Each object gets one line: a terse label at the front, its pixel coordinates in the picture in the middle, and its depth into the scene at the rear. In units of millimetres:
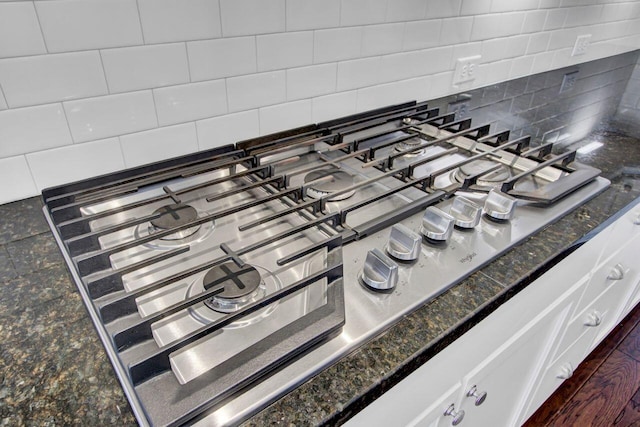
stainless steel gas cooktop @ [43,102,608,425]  485
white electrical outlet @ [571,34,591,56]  1869
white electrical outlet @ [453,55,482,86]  1425
